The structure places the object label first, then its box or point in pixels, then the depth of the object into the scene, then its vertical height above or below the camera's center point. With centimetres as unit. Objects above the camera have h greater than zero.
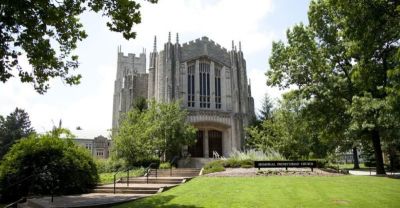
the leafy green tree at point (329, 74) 1606 +465
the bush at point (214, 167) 1835 -95
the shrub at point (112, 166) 2468 -105
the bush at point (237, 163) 2079 -81
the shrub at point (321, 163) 2124 -91
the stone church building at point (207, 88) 3516 +731
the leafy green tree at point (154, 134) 2514 +154
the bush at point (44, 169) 1220 -63
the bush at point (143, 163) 2445 -84
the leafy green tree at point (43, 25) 759 +331
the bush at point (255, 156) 2148 -40
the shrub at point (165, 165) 2456 -108
